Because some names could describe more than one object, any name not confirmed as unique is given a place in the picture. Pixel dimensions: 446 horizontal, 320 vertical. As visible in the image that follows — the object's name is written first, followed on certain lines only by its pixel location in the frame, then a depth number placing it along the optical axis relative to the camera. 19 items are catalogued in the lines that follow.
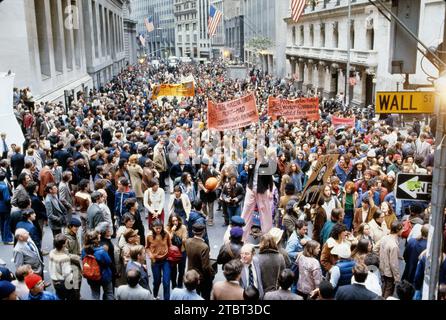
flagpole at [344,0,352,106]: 28.62
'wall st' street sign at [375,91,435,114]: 5.98
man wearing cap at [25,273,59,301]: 5.38
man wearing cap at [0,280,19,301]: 5.07
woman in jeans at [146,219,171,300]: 7.23
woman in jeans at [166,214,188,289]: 7.48
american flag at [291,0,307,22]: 30.30
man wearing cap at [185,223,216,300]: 6.77
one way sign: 5.68
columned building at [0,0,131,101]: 23.72
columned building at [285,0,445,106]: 25.44
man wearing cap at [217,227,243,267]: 6.62
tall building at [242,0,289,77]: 53.62
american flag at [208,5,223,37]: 43.66
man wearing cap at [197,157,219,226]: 11.12
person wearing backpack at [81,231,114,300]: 6.67
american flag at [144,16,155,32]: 60.18
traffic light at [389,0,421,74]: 5.66
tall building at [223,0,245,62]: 76.44
